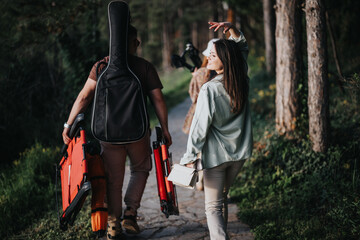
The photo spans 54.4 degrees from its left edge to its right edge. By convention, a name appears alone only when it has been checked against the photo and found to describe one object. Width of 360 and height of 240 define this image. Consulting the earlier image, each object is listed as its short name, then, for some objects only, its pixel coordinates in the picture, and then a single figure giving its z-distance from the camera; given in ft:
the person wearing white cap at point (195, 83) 15.06
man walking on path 11.07
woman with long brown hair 9.25
